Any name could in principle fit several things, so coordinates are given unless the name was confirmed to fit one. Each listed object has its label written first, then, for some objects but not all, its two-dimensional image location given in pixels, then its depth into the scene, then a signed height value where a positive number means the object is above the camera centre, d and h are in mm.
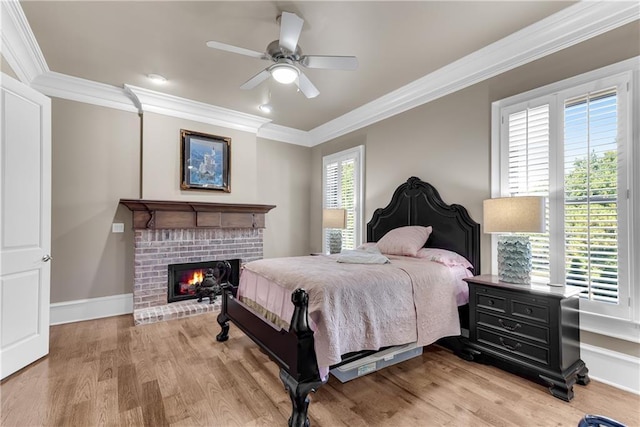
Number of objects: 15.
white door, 2363 -95
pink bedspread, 1896 -637
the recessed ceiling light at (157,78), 3461 +1626
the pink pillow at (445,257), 2861 -418
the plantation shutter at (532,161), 2594 +502
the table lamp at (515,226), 2291 -89
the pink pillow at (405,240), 3217 -287
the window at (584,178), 2188 +312
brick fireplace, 3807 -405
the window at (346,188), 4629 +449
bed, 1797 -670
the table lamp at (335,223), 4262 -126
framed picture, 4293 +799
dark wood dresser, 2104 -904
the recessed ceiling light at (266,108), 4371 +1612
